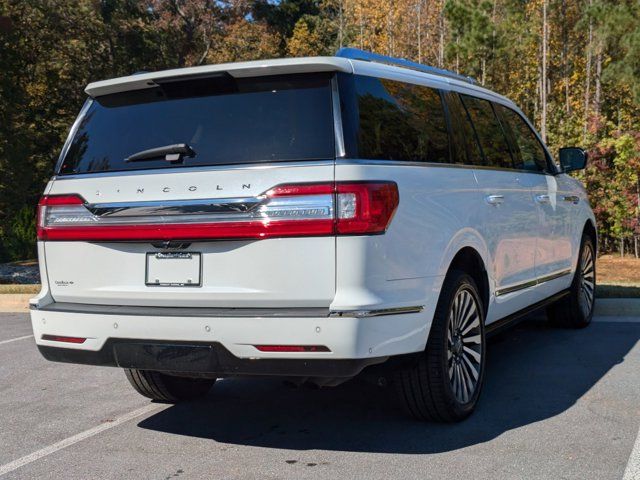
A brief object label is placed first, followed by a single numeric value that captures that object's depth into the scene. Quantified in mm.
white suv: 3938
